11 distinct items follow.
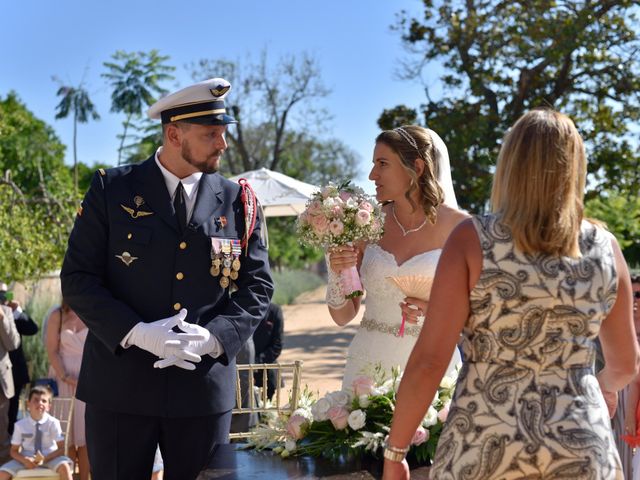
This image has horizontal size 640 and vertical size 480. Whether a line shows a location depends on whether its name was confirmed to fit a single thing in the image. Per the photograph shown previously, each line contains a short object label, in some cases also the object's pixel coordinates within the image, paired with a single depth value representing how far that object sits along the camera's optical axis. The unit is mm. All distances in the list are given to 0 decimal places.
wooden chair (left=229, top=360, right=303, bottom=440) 5285
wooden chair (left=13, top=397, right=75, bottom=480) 7004
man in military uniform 3668
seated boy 7035
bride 4387
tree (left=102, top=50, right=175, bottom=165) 28578
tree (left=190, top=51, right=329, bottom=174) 36938
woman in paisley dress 2357
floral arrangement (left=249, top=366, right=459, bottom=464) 3201
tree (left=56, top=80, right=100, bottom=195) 28252
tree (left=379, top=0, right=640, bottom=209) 16656
